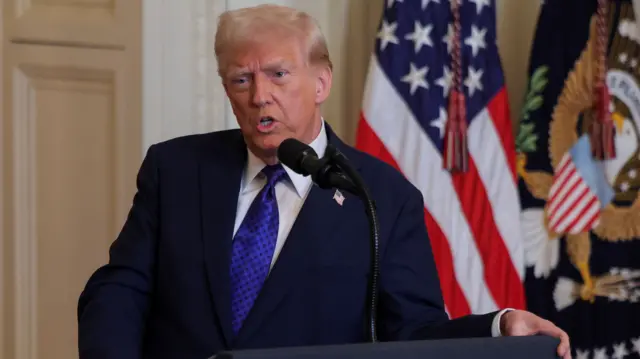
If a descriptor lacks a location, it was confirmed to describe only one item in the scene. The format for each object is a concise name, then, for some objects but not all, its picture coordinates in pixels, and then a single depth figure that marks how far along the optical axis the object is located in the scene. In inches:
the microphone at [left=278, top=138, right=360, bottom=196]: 159.0
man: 175.4
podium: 148.5
